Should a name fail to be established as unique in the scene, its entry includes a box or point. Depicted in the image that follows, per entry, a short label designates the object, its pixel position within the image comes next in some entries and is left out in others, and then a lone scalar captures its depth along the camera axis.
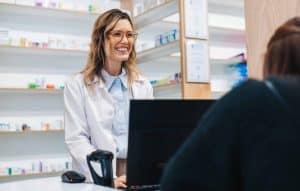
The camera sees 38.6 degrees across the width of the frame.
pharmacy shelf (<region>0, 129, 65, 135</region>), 4.11
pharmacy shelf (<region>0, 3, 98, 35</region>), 4.31
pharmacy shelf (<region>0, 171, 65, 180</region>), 4.10
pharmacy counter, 1.47
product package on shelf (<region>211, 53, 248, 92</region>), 5.22
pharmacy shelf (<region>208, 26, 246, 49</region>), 5.35
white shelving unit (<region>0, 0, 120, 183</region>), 4.25
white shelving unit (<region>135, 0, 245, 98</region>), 4.43
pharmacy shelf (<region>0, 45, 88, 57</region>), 4.23
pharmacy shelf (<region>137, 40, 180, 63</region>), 4.19
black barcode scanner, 1.65
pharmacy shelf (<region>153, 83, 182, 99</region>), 4.21
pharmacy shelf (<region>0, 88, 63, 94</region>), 4.12
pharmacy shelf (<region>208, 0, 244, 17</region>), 5.40
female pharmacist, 2.16
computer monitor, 1.40
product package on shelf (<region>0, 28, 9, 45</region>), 4.12
